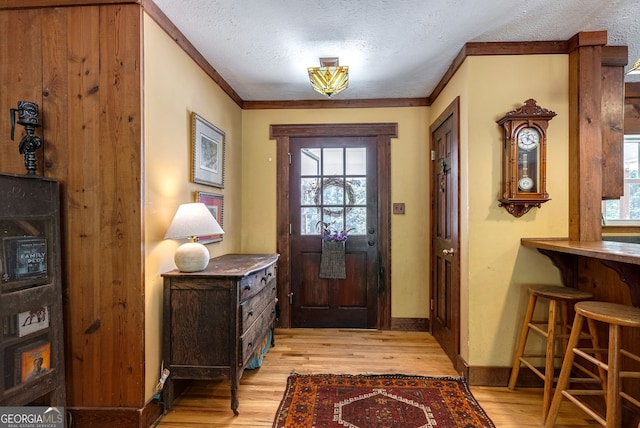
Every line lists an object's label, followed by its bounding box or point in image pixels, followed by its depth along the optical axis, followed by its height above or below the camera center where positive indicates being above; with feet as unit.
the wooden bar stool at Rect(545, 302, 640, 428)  4.87 -2.30
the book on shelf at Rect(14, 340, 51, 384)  4.91 -2.26
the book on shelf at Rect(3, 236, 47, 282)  4.82 -0.69
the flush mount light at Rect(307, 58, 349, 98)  8.16 +3.35
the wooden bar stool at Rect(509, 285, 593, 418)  6.43 -2.43
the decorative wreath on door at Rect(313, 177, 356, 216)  11.45 +0.70
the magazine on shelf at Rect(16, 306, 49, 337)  4.93 -1.67
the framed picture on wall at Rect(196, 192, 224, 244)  8.32 +0.17
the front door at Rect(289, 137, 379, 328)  11.43 -0.47
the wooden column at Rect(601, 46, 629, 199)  7.63 +2.13
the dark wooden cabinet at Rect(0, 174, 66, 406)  4.76 -1.23
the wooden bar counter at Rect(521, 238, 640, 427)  5.51 -1.18
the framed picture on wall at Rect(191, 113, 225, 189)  7.86 +1.54
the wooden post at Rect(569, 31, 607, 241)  7.41 +1.57
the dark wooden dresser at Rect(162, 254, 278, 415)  6.53 -2.28
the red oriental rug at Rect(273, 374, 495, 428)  6.23 -3.90
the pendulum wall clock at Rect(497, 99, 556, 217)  7.39 +1.26
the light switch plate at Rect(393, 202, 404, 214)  11.33 +0.15
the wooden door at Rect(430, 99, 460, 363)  8.55 -0.64
